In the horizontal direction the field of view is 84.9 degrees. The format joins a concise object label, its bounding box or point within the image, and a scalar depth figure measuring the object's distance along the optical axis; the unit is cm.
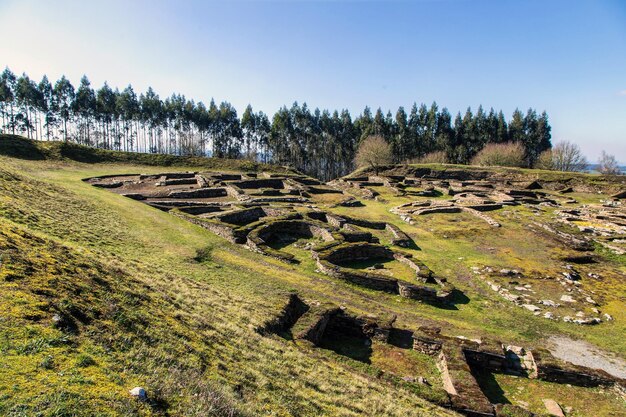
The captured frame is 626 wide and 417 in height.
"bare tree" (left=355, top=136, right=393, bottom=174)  7512
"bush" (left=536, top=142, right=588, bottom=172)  7819
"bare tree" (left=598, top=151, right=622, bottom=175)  8112
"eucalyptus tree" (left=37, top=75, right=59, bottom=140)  6538
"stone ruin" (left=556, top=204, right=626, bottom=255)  2357
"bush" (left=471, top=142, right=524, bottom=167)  7556
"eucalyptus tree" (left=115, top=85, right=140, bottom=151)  7194
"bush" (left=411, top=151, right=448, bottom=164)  8945
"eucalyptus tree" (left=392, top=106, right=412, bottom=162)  9500
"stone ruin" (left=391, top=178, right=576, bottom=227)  3362
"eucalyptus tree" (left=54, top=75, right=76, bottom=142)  6700
